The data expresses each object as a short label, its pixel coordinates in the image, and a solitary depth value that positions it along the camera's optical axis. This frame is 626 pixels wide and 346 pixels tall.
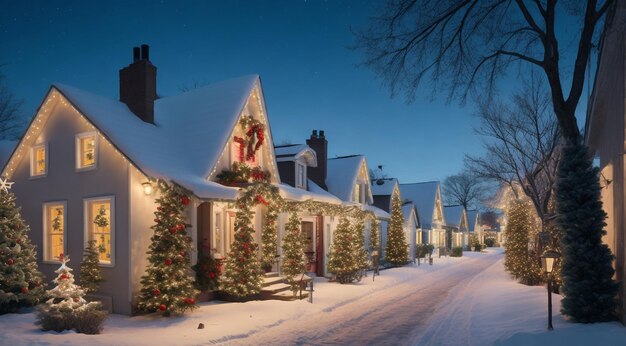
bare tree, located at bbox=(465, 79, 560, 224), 19.11
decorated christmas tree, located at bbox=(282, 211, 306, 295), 15.79
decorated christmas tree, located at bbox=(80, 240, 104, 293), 12.88
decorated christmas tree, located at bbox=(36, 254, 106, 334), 9.94
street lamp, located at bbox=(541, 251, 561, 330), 10.12
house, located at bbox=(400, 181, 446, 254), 44.34
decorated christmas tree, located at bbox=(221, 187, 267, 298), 14.34
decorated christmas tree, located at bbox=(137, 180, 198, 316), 11.97
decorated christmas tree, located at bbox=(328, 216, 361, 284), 20.03
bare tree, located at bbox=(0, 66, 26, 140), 33.28
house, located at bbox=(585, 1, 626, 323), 9.03
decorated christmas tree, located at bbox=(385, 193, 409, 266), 30.45
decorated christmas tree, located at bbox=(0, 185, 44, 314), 11.89
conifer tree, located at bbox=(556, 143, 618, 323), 9.51
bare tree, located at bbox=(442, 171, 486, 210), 83.06
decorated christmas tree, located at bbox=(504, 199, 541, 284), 18.16
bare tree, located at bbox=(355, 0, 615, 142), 10.44
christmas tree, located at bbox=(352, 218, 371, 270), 20.64
